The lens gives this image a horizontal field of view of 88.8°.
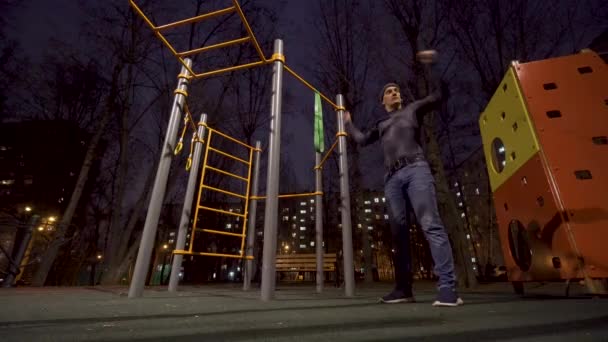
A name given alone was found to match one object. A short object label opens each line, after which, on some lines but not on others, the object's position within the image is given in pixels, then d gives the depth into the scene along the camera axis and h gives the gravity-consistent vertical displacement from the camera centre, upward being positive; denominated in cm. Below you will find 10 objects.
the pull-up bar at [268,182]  246 +90
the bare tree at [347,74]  1063 +707
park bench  668 +54
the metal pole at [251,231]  492 +83
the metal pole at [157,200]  254 +70
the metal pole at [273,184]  239 +79
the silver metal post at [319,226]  402 +78
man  218 +70
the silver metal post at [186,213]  374 +84
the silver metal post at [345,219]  324 +70
